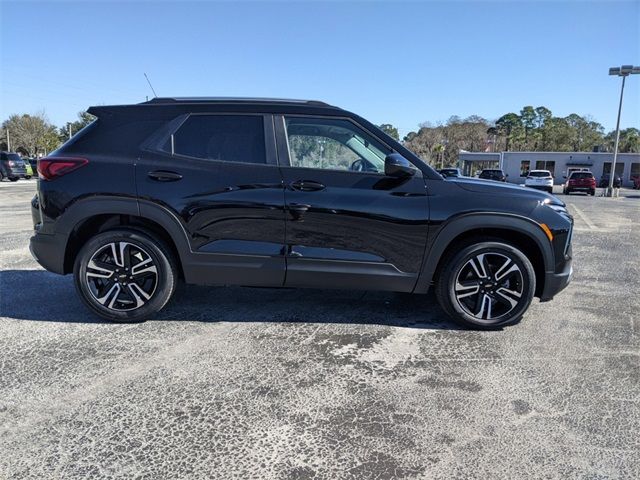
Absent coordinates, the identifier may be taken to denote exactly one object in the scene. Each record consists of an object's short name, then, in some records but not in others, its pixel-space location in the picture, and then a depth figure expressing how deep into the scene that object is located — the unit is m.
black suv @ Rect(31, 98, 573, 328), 3.70
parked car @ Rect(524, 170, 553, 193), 29.06
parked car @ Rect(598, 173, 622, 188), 44.75
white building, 49.88
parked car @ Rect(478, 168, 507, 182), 31.17
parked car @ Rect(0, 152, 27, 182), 28.34
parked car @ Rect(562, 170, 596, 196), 28.81
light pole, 26.58
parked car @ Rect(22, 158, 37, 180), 32.57
